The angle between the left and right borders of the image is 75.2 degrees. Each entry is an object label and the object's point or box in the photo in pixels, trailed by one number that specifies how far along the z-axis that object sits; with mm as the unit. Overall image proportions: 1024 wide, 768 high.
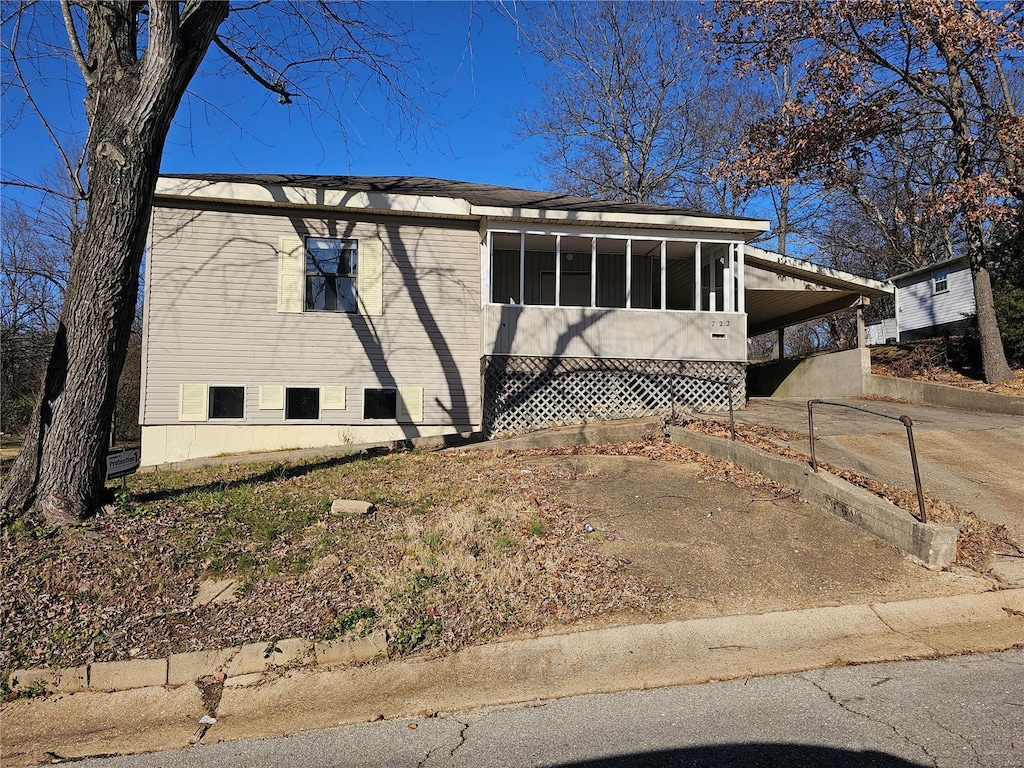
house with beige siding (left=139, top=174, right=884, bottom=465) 12578
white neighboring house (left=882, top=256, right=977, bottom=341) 25562
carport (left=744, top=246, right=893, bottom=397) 15539
